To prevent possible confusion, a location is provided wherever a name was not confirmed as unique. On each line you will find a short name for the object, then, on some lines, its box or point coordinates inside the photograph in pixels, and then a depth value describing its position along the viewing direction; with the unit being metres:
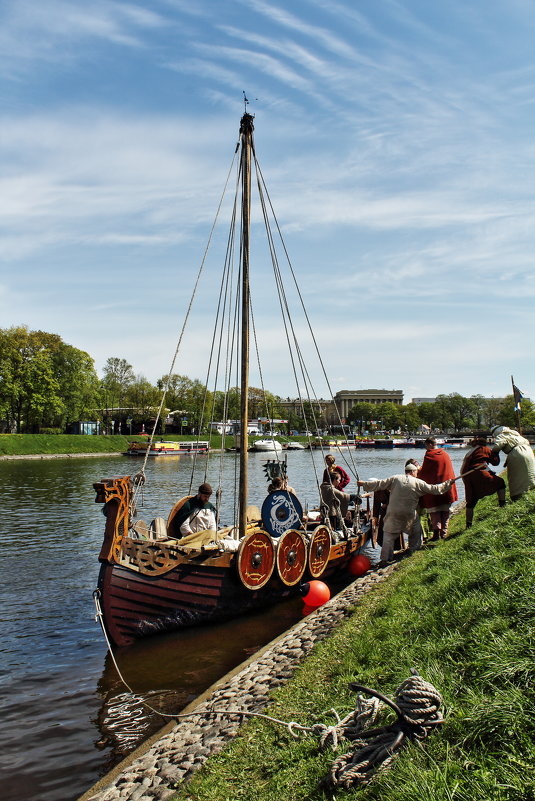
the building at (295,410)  171.65
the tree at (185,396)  109.50
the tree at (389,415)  183.38
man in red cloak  14.03
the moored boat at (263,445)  105.31
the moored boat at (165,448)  81.56
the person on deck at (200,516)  13.19
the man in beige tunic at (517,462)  12.61
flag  22.80
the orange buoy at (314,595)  12.62
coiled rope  4.40
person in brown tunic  13.24
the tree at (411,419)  185.50
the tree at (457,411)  180.00
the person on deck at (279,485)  14.12
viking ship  10.39
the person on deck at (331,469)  16.03
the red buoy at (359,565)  15.59
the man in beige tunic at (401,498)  13.16
